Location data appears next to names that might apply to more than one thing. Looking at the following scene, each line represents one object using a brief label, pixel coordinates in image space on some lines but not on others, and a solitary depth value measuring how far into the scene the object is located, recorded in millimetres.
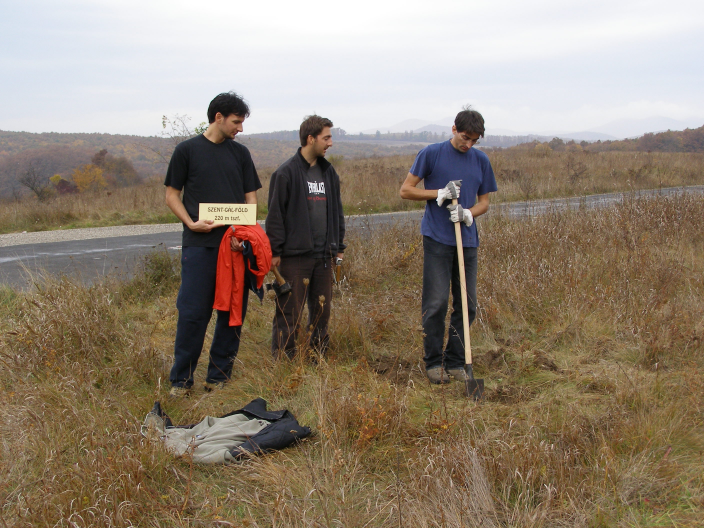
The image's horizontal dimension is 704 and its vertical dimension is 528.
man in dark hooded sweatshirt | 3840
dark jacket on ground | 2855
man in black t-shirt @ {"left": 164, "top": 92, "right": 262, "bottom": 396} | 3527
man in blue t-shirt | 3809
